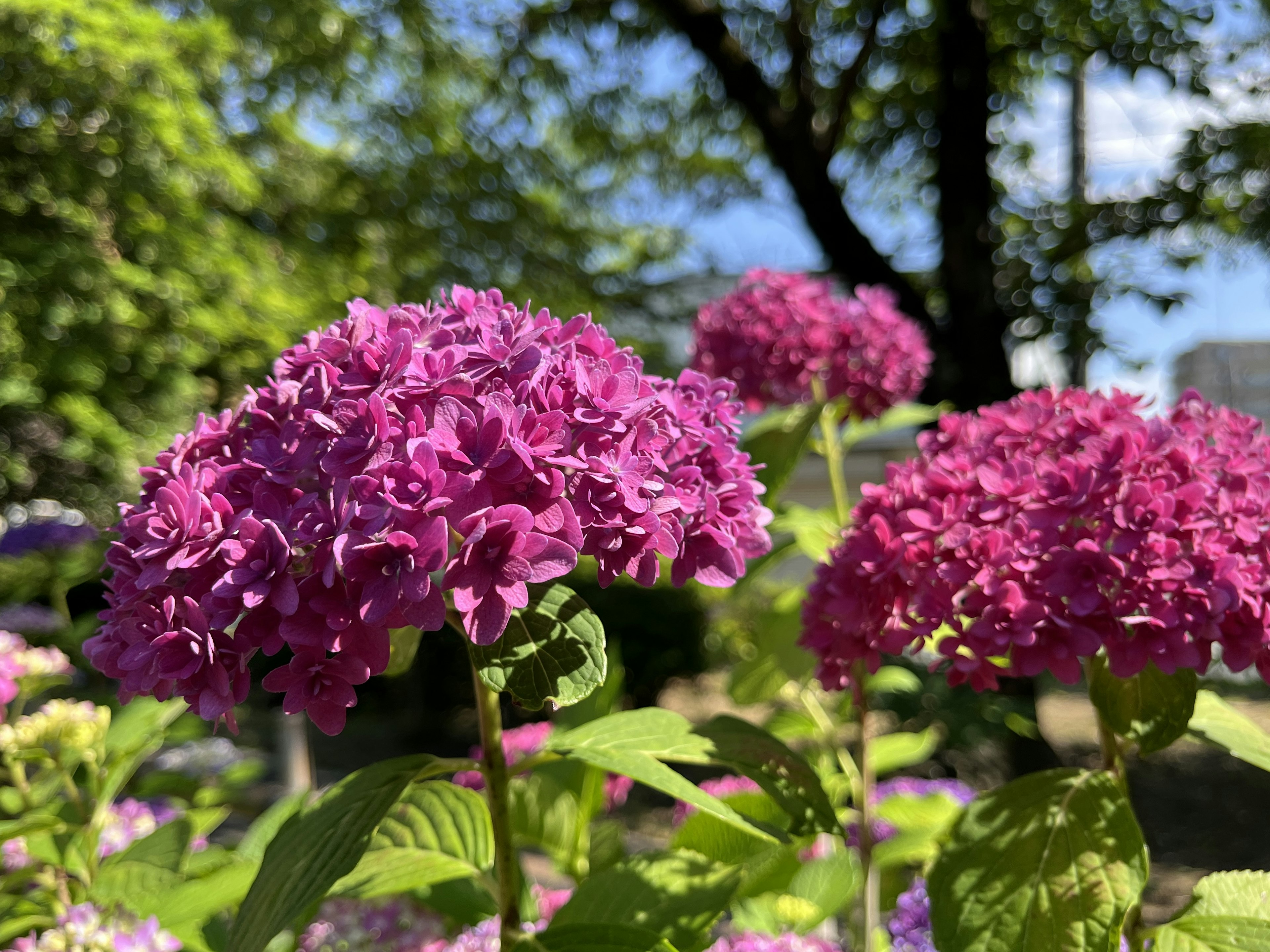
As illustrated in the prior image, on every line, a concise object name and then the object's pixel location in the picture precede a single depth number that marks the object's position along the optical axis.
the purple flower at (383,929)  0.44
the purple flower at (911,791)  0.68
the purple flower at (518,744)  0.66
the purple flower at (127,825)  0.56
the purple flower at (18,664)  0.51
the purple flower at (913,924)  0.42
